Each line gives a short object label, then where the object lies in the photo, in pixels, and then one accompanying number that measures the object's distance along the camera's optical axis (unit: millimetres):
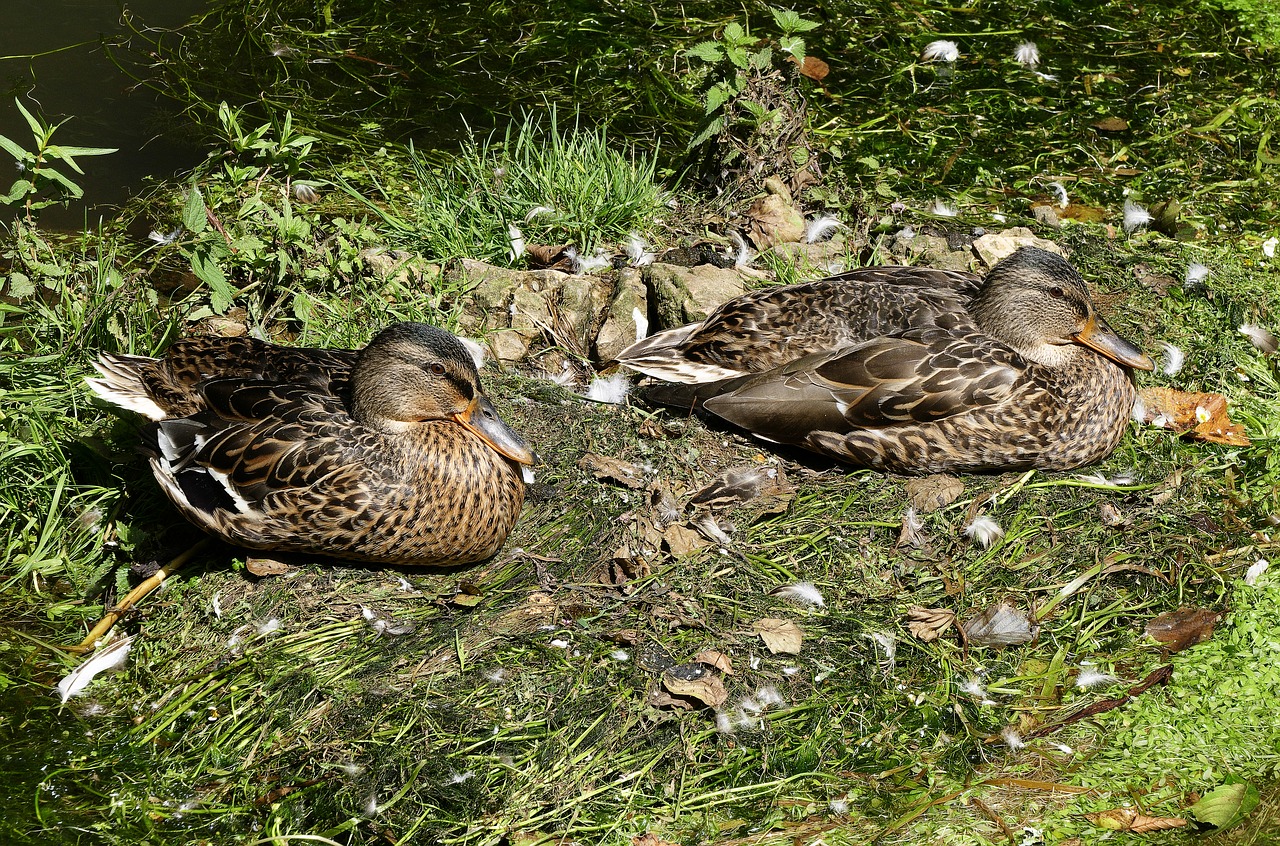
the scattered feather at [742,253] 5439
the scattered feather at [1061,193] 5970
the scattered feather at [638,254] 5422
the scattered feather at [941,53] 6727
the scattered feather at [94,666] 3883
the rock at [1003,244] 5465
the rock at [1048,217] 5773
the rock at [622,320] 5070
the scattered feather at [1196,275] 5355
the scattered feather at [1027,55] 6750
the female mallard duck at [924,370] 4379
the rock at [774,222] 5496
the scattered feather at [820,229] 5598
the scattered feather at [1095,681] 3873
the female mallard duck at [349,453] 3861
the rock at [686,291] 5012
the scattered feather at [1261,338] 5133
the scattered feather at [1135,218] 5777
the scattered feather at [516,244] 5359
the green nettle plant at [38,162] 4109
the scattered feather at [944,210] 5820
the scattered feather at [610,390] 4848
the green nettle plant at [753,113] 5551
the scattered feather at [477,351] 4909
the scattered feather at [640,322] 5109
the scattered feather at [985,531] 4230
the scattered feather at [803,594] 4055
